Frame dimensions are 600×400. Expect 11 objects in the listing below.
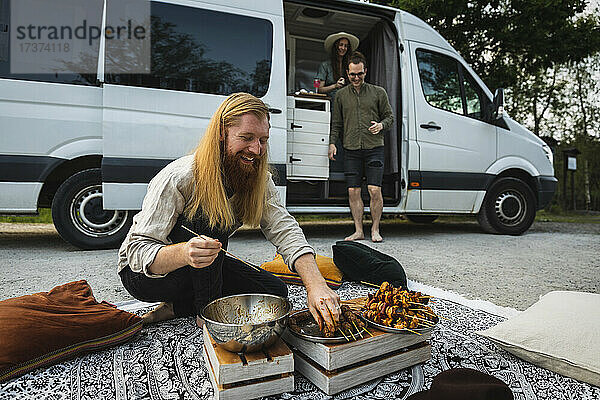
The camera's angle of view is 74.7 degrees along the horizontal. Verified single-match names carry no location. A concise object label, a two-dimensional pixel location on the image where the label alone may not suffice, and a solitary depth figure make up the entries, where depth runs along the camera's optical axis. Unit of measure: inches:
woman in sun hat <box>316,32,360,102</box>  191.6
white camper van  132.1
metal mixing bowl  47.8
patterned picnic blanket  50.8
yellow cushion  100.7
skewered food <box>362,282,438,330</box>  54.4
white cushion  54.4
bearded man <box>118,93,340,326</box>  55.6
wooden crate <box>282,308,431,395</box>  49.0
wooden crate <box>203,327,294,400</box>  46.5
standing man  173.3
